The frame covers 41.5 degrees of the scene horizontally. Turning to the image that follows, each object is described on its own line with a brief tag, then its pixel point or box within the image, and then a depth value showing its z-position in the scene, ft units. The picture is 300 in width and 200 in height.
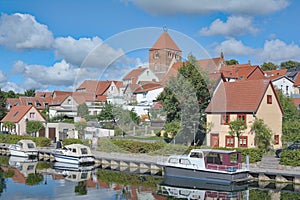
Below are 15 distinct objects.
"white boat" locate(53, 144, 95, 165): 125.70
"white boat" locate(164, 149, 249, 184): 90.68
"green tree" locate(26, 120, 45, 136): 183.73
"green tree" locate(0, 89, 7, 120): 229.06
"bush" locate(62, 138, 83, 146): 140.52
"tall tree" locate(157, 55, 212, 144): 122.52
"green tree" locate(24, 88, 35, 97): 373.40
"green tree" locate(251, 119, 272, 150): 117.29
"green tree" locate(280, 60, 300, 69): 357.88
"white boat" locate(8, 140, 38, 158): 146.10
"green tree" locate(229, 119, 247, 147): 120.37
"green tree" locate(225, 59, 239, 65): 337.27
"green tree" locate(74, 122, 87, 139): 148.12
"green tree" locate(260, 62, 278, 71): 344.69
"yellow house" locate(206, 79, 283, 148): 122.01
